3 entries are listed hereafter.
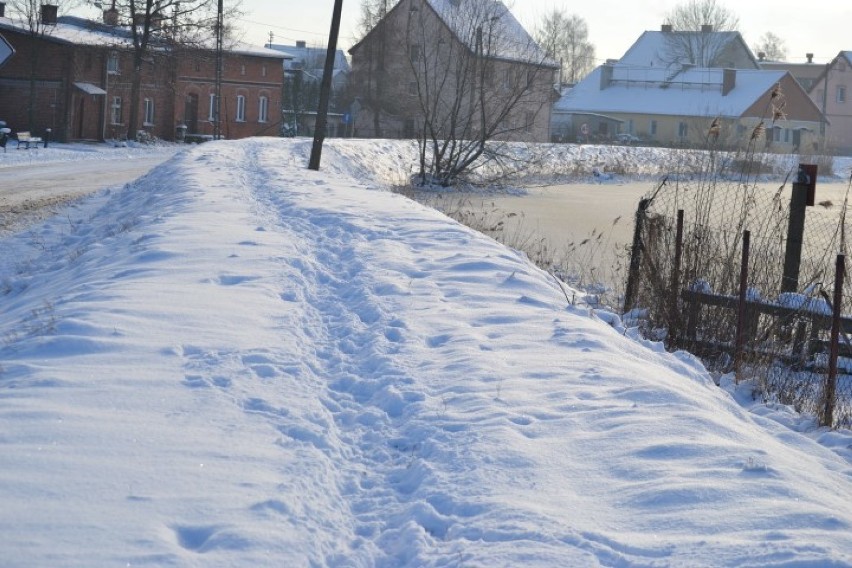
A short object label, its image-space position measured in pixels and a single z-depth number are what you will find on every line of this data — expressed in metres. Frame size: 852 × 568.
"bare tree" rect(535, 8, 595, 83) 146.38
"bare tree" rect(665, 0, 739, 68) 106.75
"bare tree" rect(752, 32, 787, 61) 155.25
